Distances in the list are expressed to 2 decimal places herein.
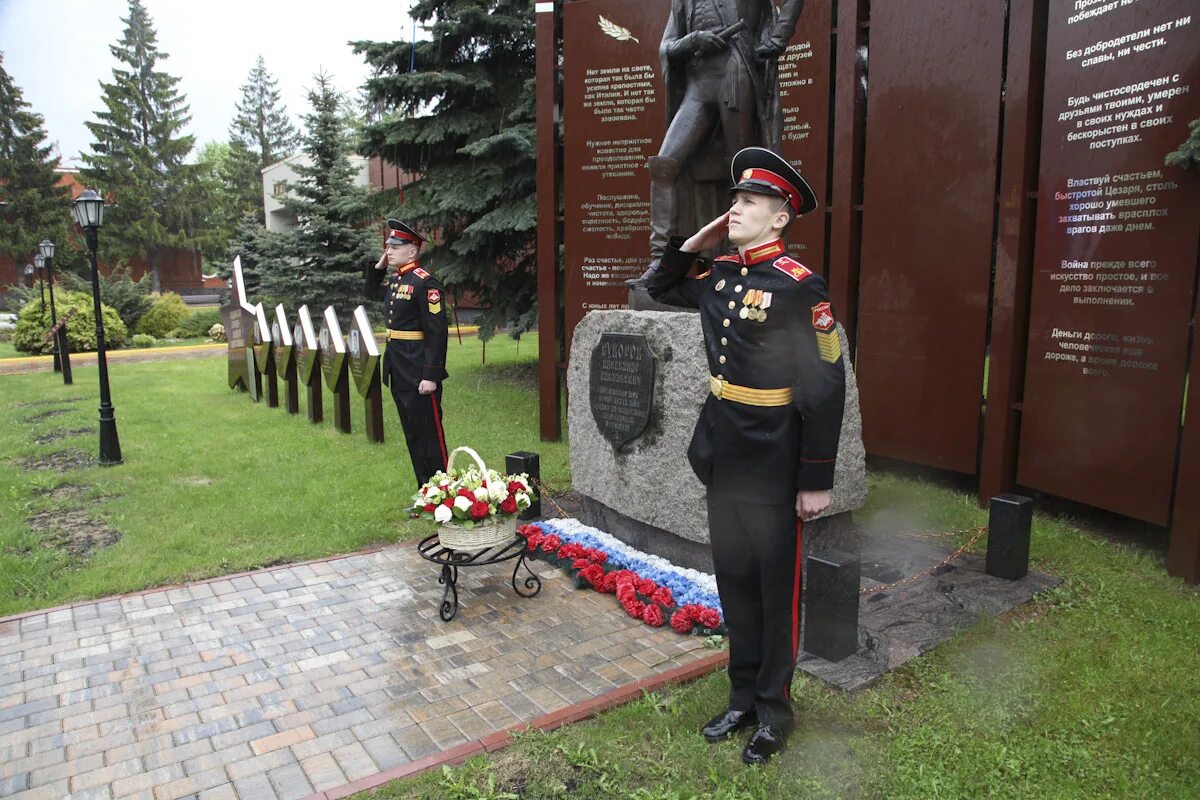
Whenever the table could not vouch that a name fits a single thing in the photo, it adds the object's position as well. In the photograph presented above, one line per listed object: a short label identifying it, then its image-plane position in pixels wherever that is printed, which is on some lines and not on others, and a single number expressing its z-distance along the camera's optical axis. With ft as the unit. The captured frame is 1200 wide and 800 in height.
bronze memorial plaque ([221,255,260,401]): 42.96
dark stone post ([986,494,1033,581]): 16.37
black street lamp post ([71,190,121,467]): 28.84
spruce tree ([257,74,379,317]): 61.16
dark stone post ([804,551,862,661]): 12.73
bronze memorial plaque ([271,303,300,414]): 37.55
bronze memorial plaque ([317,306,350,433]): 31.86
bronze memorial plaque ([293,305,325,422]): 35.06
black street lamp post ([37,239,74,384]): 50.93
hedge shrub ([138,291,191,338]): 83.51
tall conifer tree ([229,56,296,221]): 205.46
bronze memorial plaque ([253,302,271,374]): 40.52
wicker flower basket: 15.43
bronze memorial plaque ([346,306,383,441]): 29.81
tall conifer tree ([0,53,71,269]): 126.72
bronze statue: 17.57
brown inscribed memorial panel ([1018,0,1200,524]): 17.02
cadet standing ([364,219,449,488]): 21.27
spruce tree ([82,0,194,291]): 143.43
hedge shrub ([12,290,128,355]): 66.54
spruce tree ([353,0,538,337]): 40.70
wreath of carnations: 14.61
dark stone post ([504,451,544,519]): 20.70
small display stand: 15.34
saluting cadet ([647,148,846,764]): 10.07
